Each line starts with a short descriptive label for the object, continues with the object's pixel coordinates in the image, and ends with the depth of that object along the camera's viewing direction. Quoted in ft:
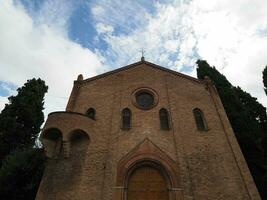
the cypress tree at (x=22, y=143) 39.47
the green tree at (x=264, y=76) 48.55
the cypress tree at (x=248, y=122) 46.58
